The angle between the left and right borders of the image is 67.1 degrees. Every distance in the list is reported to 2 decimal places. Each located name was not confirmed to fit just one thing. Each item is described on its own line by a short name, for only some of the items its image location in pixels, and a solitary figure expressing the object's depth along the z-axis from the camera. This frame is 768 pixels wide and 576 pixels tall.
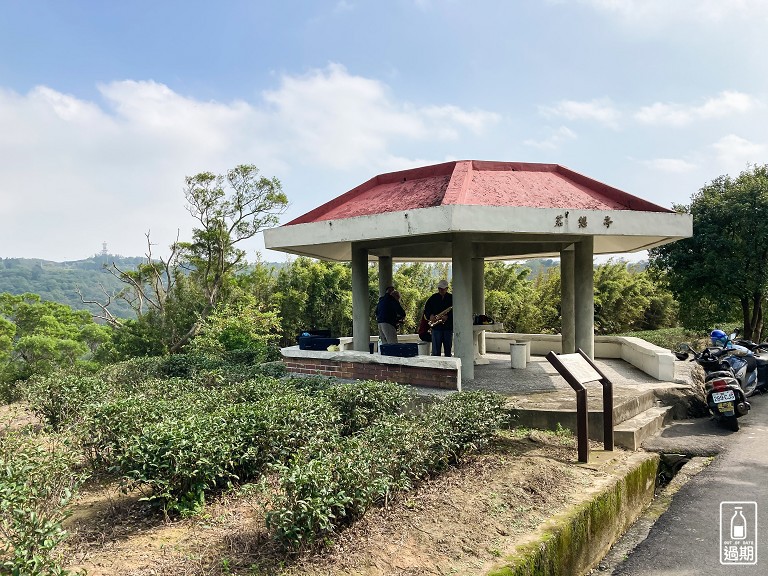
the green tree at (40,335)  20.48
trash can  10.72
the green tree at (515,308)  21.80
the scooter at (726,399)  7.16
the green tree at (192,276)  21.50
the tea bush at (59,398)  6.51
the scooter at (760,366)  9.51
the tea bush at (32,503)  2.92
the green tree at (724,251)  14.09
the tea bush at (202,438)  4.14
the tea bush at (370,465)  3.42
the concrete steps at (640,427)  6.33
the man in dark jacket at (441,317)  9.69
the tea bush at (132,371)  8.57
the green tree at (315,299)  22.42
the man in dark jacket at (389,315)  10.04
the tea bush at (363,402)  5.96
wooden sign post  5.48
